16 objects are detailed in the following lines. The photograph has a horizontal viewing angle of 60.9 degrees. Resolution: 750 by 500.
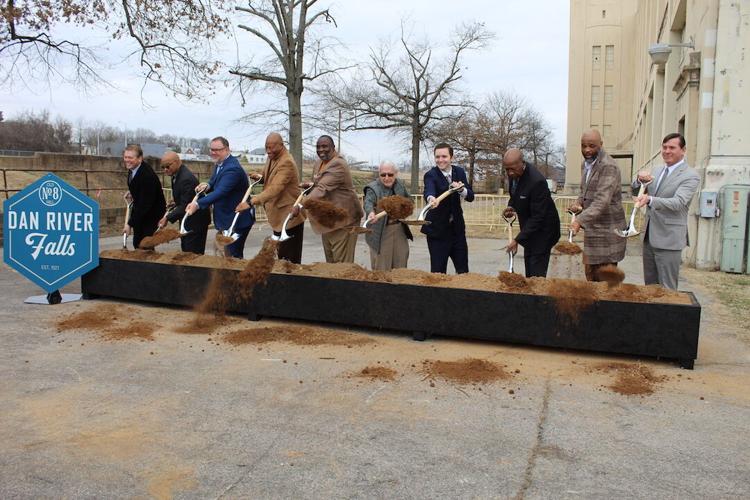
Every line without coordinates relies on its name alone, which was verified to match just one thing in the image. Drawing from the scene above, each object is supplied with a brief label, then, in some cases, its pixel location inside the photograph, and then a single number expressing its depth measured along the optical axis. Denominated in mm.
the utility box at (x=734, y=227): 9711
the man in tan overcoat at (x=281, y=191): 6977
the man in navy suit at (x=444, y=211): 6410
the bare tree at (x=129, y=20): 12172
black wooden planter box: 4754
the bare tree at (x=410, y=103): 33344
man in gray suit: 5250
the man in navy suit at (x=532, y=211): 5727
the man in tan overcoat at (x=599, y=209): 5348
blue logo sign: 6836
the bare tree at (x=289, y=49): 22984
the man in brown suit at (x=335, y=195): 6707
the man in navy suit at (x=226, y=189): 7191
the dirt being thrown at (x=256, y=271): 6078
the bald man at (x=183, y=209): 7504
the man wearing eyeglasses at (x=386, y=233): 6824
